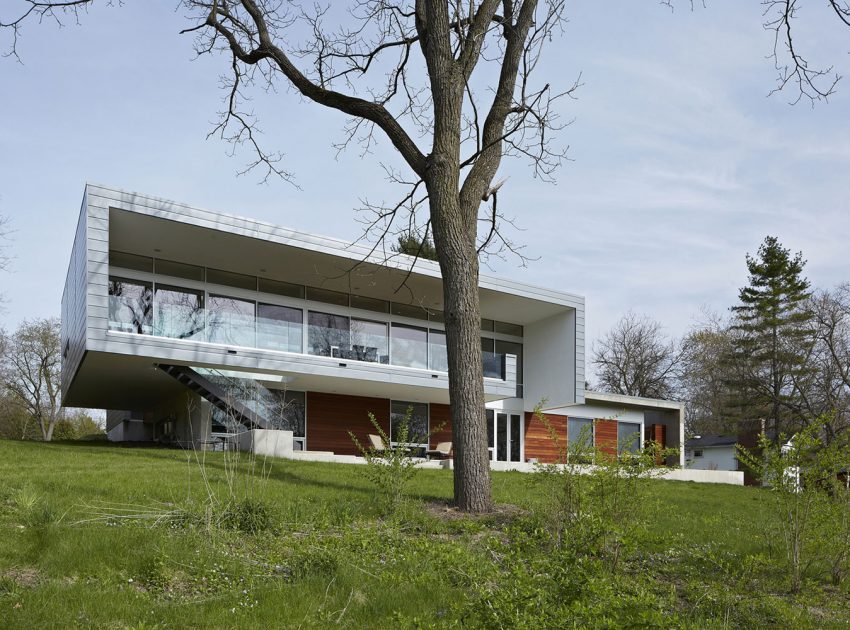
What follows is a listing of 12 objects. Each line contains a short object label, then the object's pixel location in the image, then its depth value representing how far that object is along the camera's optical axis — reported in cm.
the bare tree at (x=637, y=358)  4212
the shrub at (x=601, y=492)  551
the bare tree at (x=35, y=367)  4147
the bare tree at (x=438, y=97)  908
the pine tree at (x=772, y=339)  3631
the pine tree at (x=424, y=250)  3019
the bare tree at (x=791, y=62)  927
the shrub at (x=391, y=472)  788
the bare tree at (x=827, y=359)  3512
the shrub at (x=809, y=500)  606
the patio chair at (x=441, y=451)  2320
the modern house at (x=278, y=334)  1706
